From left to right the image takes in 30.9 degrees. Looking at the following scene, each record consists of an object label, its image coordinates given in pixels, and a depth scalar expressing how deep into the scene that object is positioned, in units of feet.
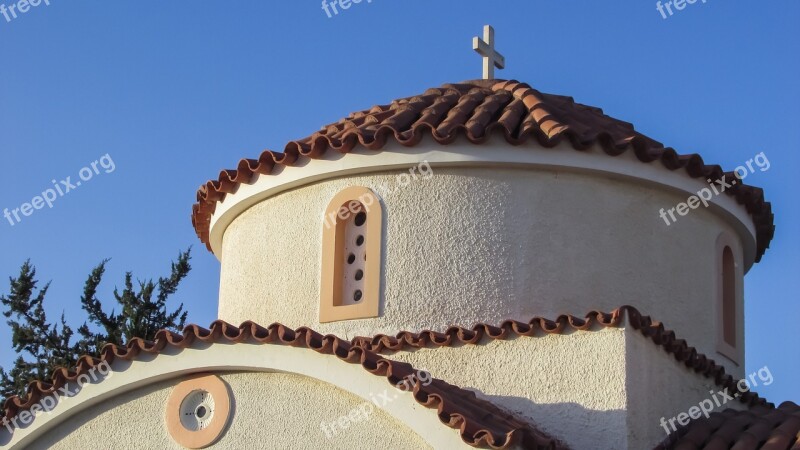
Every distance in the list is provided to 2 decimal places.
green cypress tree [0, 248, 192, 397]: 71.92
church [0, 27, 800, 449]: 36.24
